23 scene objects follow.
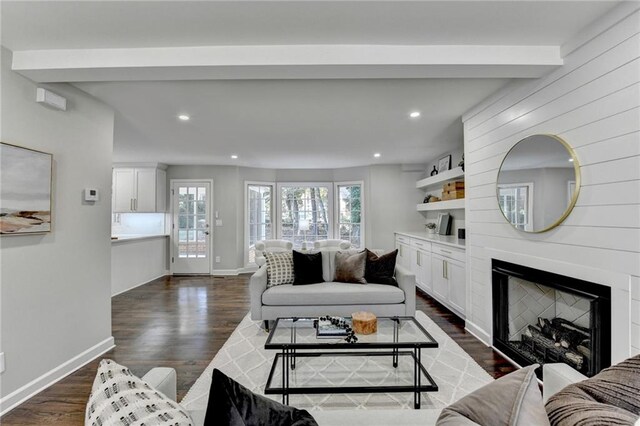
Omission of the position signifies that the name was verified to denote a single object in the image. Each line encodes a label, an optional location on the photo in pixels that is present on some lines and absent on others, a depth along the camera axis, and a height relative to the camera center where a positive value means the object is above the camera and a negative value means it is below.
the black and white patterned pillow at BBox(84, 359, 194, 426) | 0.70 -0.47
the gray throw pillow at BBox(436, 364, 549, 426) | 0.73 -0.49
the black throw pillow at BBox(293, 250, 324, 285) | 3.47 -0.63
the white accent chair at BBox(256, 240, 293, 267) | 5.80 -0.61
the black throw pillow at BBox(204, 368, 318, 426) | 0.73 -0.50
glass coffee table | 2.01 -1.20
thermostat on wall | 2.65 +0.18
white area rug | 2.06 -1.28
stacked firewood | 2.04 -0.95
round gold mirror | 1.99 +0.25
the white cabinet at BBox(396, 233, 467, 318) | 3.55 -0.75
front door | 6.43 -0.27
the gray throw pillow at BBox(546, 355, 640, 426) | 0.69 -0.48
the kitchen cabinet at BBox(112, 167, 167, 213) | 5.98 +0.51
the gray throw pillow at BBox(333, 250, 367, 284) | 3.50 -0.62
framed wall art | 1.95 +0.16
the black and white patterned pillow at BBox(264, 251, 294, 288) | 3.46 -0.64
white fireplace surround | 1.64 -0.48
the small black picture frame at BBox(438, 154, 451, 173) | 5.01 +0.91
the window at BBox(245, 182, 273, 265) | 6.76 +0.00
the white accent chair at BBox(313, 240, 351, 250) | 5.94 -0.59
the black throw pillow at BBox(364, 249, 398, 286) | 3.46 -0.63
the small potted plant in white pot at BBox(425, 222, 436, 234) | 5.60 -0.23
